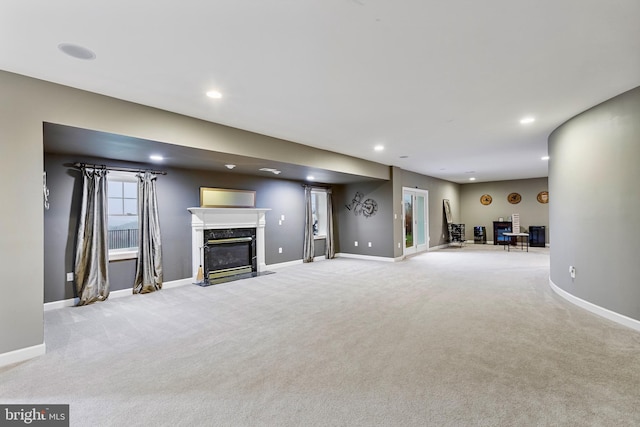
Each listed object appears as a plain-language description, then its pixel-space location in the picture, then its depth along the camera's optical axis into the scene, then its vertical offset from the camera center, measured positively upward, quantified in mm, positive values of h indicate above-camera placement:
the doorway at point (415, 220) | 9114 -68
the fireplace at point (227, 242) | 5840 -435
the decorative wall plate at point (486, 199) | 11955 +688
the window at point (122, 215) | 4992 +129
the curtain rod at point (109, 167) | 4500 +865
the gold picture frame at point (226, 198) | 5977 +478
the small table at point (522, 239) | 9614 -848
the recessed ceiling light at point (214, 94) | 3162 +1339
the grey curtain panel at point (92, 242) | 4445 -282
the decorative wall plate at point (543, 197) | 10686 +663
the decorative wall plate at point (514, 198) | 11288 +675
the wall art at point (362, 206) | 8406 +357
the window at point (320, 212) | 8649 +209
